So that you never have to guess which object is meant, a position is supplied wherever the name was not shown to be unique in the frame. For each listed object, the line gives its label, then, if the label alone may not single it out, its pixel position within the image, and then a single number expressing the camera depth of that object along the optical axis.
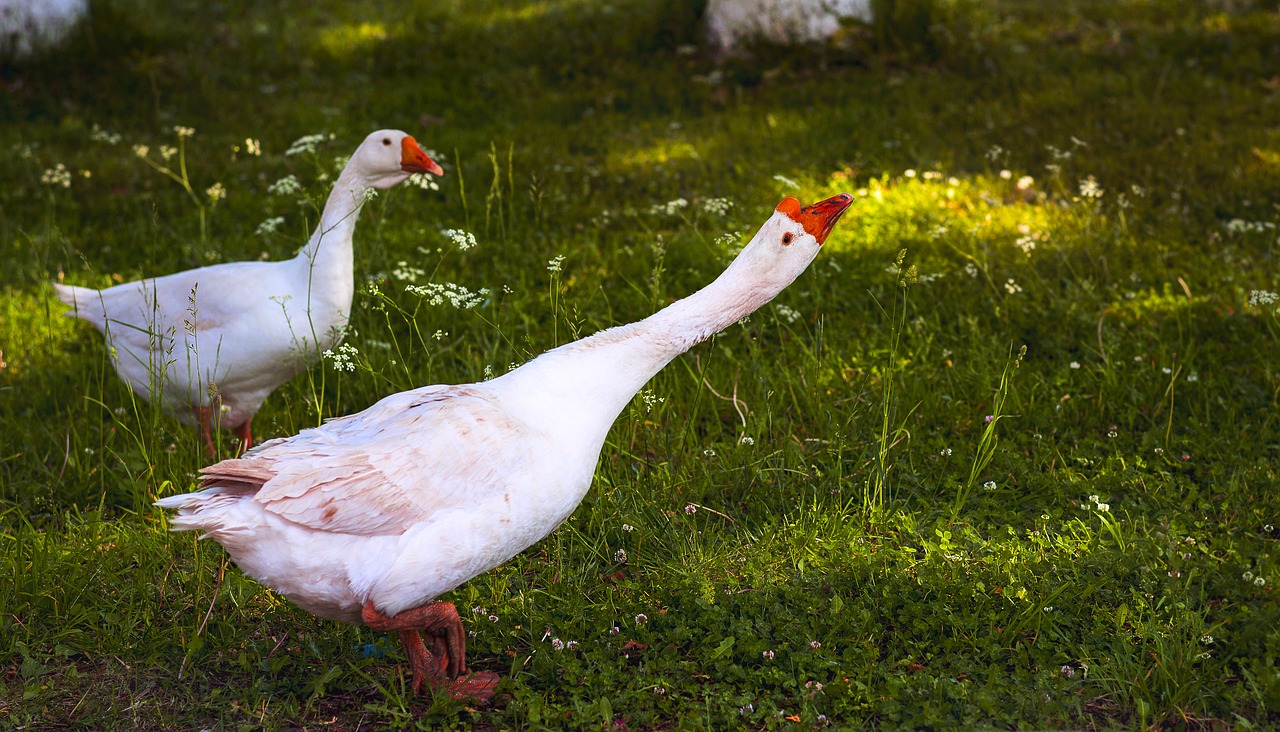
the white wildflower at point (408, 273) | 4.75
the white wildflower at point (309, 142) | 4.89
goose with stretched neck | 3.13
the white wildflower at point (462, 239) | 4.11
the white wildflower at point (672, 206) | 4.86
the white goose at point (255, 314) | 4.77
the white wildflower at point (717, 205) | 4.87
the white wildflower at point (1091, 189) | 5.90
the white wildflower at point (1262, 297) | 4.61
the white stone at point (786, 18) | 9.47
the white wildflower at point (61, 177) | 5.90
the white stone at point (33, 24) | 9.38
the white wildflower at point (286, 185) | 5.04
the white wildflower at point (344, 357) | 3.98
